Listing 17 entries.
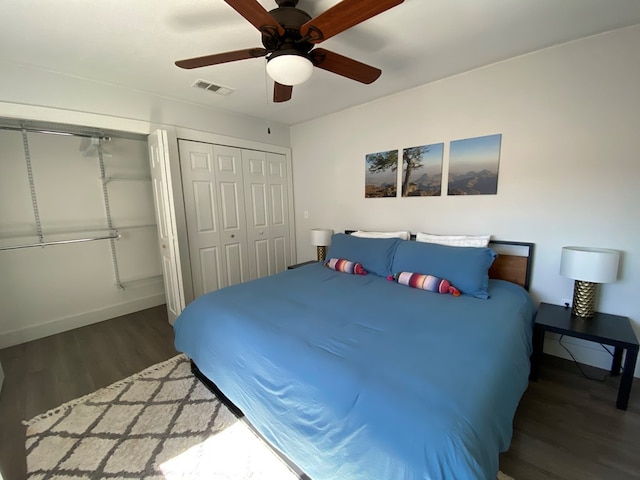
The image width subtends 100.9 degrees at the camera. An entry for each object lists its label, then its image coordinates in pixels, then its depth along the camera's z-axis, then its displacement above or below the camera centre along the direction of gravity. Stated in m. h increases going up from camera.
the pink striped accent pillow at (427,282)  2.09 -0.68
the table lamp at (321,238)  3.51 -0.47
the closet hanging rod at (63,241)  2.61 -0.37
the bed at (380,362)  0.91 -0.75
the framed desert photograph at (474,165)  2.40 +0.31
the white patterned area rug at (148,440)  1.39 -1.38
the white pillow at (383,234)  2.87 -0.38
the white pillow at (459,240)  2.37 -0.38
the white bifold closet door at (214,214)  3.12 -0.12
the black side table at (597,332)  1.65 -0.90
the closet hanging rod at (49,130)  2.51 +0.76
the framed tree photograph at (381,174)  3.03 +0.31
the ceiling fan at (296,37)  1.19 +0.87
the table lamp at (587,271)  1.80 -0.51
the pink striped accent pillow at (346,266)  2.66 -0.67
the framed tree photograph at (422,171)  2.71 +0.31
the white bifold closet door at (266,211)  3.69 -0.13
